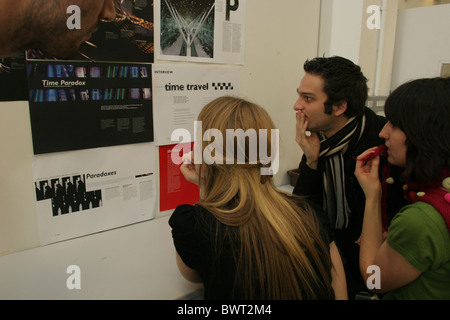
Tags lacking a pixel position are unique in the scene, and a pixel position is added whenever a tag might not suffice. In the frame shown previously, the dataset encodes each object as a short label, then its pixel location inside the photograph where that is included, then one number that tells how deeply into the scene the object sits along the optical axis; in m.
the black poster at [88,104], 1.12
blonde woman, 0.83
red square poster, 1.44
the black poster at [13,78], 1.04
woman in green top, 0.83
